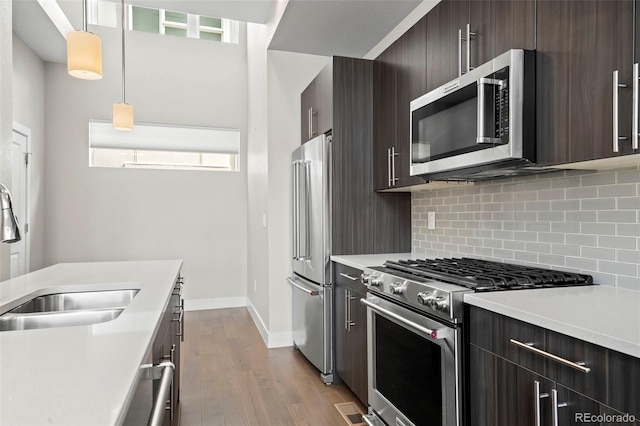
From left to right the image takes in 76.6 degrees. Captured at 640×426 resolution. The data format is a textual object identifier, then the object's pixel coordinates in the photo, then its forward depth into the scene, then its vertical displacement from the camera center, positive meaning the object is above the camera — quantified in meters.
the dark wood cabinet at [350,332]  2.52 -0.81
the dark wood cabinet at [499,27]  1.63 +0.79
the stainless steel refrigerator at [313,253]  3.01 -0.33
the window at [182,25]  5.34 +2.53
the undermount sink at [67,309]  1.45 -0.40
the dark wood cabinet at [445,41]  2.01 +0.90
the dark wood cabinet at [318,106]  3.08 +0.87
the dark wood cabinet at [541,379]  0.99 -0.48
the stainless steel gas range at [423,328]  1.57 -0.52
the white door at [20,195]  4.16 +0.17
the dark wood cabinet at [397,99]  2.42 +0.73
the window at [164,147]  5.14 +0.85
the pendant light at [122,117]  3.48 +0.82
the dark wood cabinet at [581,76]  1.27 +0.47
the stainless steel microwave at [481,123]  1.61 +0.39
